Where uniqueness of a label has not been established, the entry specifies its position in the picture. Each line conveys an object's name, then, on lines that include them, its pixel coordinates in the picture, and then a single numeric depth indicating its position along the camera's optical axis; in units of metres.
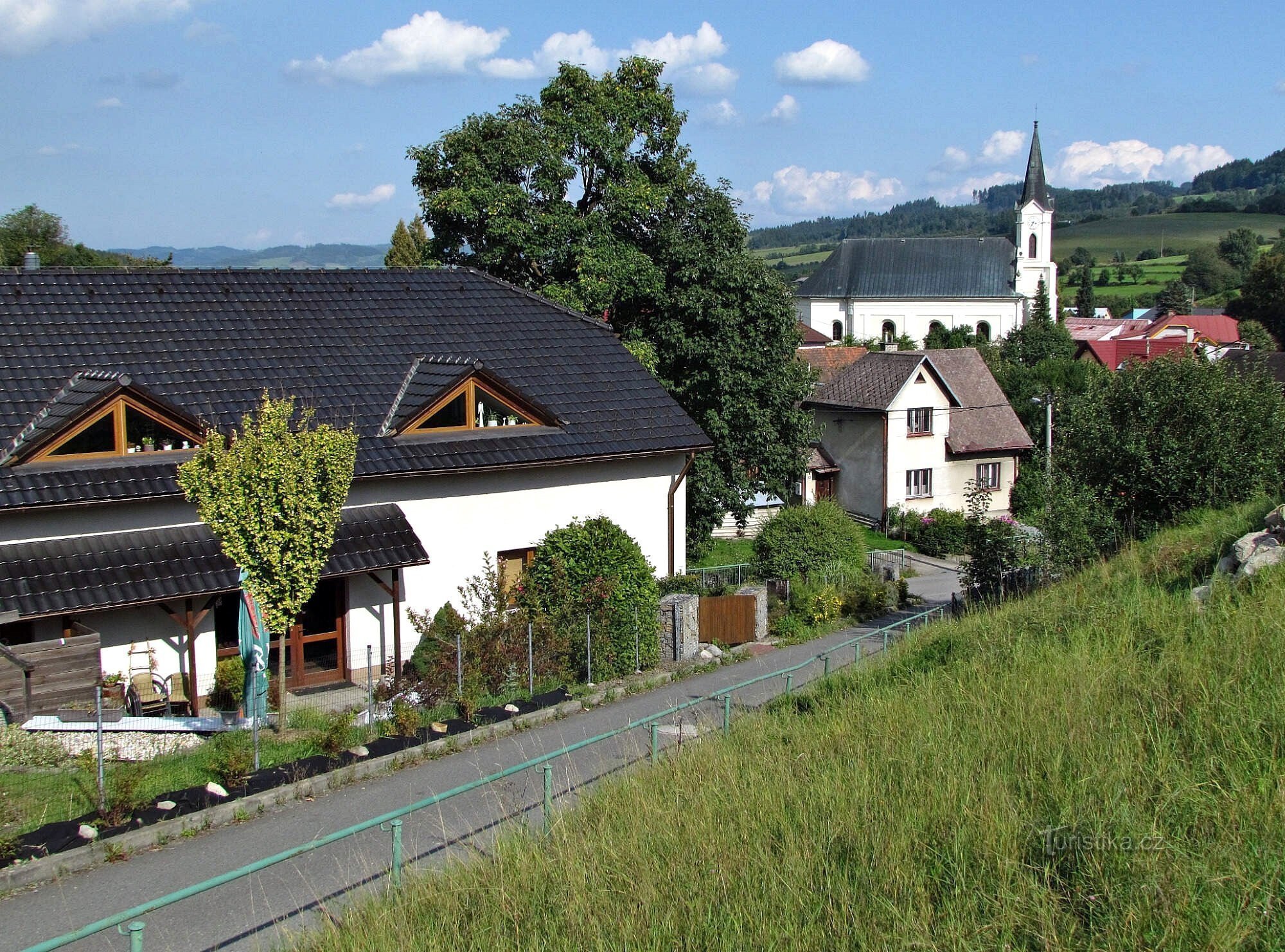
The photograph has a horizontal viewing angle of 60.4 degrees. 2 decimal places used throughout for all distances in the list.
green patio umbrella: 13.64
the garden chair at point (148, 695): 14.84
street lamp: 39.75
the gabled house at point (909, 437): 42.44
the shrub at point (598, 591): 17.39
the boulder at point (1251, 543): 11.45
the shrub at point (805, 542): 24.84
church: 105.81
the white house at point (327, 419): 15.20
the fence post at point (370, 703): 13.82
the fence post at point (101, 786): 10.34
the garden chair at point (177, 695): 15.54
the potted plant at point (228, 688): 15.66
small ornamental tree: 12.66
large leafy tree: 27.14
